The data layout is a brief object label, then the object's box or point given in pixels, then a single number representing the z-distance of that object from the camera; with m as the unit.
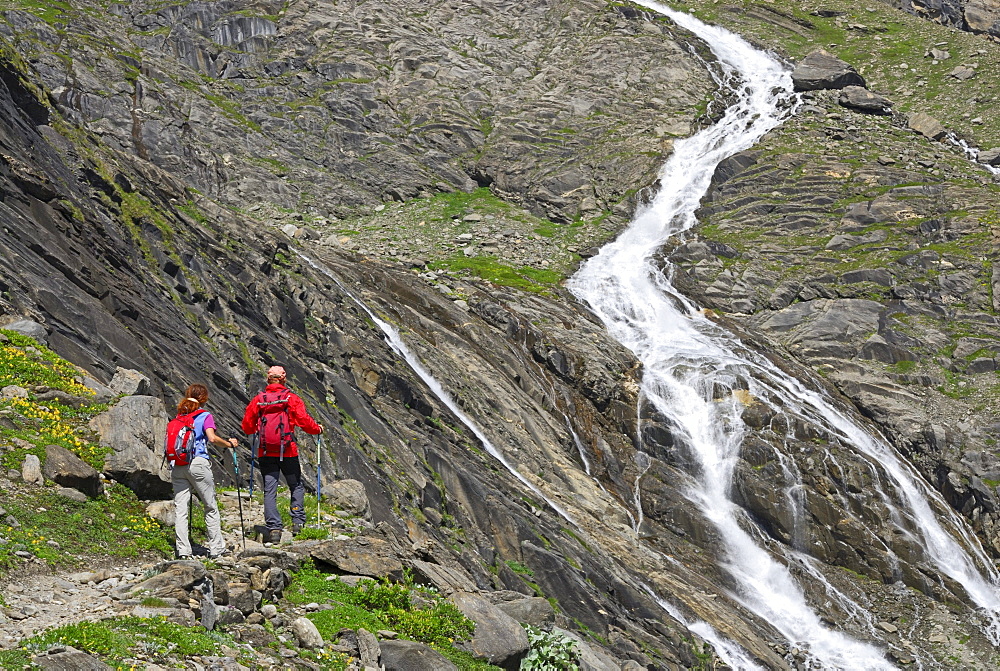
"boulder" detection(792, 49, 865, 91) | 96.44
